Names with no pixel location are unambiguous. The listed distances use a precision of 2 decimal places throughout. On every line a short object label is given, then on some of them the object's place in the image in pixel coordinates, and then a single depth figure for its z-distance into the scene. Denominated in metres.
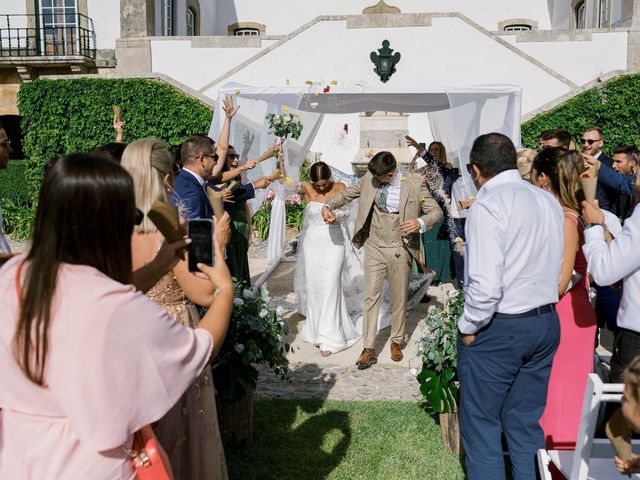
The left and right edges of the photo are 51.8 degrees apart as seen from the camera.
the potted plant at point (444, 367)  4.11
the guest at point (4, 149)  3.87
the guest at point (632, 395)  1.99
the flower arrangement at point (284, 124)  7.98
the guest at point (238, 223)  6.52
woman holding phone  1.57
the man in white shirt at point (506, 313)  3.01
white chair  2.47
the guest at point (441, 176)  8.46
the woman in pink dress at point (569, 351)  3.64
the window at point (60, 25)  19.92
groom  6.31
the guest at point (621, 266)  2.91
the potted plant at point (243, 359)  4.14
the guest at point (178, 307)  2.72
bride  7.02
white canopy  7.45
